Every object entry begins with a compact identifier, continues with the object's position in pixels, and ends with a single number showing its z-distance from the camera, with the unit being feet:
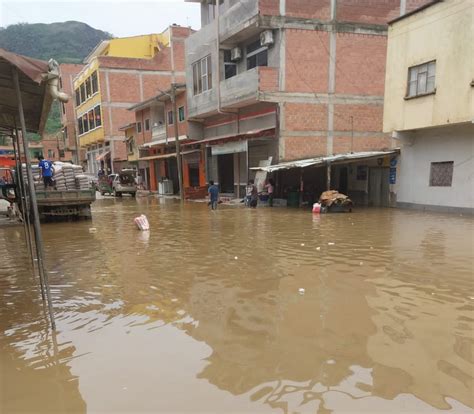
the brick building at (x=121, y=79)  121.08
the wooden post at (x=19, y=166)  20.04
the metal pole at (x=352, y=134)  63.02
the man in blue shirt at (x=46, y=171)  44.19
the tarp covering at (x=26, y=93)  11.44
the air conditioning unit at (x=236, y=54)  67.51
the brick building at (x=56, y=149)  186.66
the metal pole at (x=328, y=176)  52.65
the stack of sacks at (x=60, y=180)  45.60
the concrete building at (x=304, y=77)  58.34
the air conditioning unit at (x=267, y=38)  57.88
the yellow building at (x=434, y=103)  42.34
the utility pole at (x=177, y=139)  79.40
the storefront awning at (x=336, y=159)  50.75
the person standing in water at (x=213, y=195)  57.36
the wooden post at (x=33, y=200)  12.27
